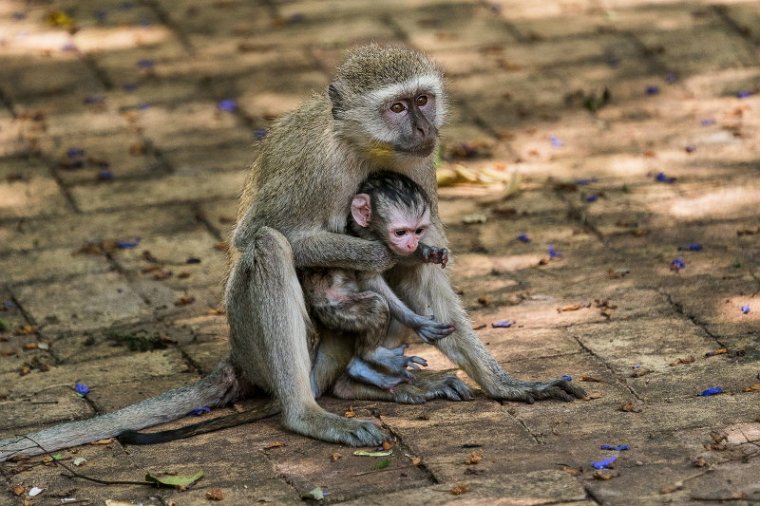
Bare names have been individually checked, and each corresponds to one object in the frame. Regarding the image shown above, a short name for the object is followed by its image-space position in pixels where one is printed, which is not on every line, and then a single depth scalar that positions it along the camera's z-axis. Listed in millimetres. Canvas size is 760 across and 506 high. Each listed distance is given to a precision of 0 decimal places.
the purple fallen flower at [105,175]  18000
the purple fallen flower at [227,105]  19844
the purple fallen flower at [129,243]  16250
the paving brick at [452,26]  21187
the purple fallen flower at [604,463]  10523
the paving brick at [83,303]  14539
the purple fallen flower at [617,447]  10836
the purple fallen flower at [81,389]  12805
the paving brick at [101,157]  18156
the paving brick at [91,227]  16422
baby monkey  11828
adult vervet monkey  11578
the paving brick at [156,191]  17422
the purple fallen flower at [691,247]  15203
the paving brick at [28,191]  17187
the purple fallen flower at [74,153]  18484
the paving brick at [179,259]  15491
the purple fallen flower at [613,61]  20344
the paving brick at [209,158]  18281
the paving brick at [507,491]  10094
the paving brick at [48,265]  15611
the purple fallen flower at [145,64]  20984
